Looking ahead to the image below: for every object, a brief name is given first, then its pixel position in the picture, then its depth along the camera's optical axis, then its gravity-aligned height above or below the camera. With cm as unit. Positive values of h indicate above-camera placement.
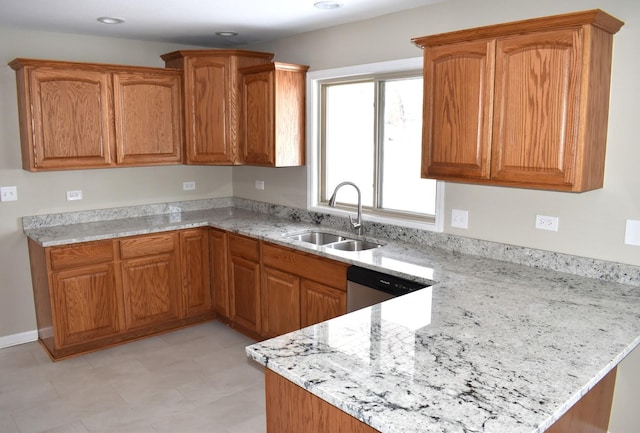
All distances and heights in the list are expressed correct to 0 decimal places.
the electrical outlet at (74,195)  416 -36
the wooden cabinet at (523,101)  223 +24
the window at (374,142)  351 +6
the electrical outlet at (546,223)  274 -39
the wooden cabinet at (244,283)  387 -105
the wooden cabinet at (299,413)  153 -84
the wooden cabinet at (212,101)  420 +42
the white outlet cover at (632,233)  244 -40
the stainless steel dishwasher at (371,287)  274 -77
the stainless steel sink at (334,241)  361 -67
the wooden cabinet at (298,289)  317 -93
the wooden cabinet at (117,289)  364 -106
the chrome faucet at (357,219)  364 -50
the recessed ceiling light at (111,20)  354 +93
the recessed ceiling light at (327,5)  317 +92
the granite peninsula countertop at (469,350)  137 -68
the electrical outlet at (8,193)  385 -32
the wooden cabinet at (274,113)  396 +30
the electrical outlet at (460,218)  314 -43
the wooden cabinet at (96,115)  367 +28
